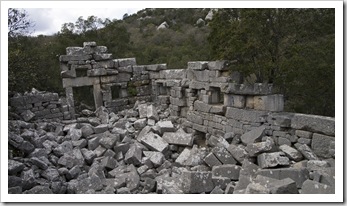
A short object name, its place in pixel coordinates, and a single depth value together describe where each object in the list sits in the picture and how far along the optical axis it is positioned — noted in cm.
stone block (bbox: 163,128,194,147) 1011
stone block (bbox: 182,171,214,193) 702
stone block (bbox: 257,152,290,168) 750
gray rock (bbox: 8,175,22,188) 676
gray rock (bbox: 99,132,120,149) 973
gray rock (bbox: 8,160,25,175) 716
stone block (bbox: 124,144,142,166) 910
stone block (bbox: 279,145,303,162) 774
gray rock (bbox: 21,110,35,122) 1120
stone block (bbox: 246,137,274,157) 796
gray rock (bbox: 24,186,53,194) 693
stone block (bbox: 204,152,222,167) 848
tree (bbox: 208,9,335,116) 905
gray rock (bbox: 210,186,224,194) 678
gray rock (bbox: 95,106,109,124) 1205
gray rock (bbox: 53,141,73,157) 915
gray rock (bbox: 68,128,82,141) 1027
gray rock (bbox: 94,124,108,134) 1073
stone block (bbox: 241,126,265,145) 859
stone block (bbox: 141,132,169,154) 969
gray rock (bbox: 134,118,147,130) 1143
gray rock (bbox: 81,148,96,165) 921
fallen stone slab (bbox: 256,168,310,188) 673
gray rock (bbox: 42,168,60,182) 785
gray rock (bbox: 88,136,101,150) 985
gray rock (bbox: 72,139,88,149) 986
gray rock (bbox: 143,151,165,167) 903
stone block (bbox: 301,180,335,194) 581
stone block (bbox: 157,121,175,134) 1066
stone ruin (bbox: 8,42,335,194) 721
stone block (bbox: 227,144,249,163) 821
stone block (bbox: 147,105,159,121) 1185
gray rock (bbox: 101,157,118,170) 891
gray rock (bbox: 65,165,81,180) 828
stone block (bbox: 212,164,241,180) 762
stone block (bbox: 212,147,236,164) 837
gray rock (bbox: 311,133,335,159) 746
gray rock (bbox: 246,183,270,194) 587
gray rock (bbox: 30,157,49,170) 809
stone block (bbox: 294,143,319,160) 762
